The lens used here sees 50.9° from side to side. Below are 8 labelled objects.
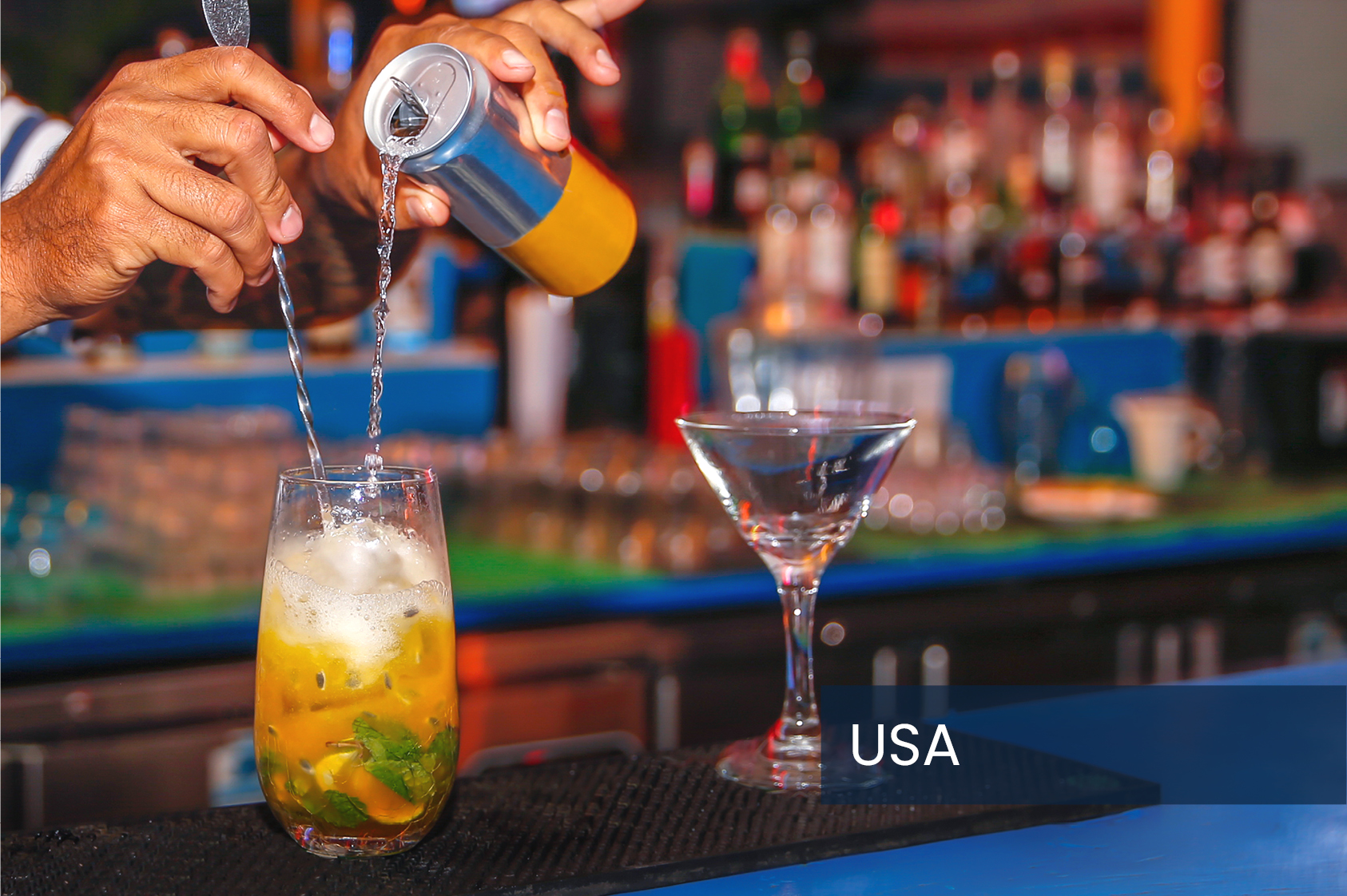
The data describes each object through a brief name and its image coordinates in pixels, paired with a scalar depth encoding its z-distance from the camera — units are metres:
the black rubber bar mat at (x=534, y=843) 0.74
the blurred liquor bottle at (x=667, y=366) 2.93
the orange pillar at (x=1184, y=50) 3.87
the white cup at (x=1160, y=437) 3.27
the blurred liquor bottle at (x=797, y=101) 3.25
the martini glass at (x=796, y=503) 0.91
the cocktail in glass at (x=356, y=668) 0.75
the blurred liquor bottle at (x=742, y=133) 3.13
